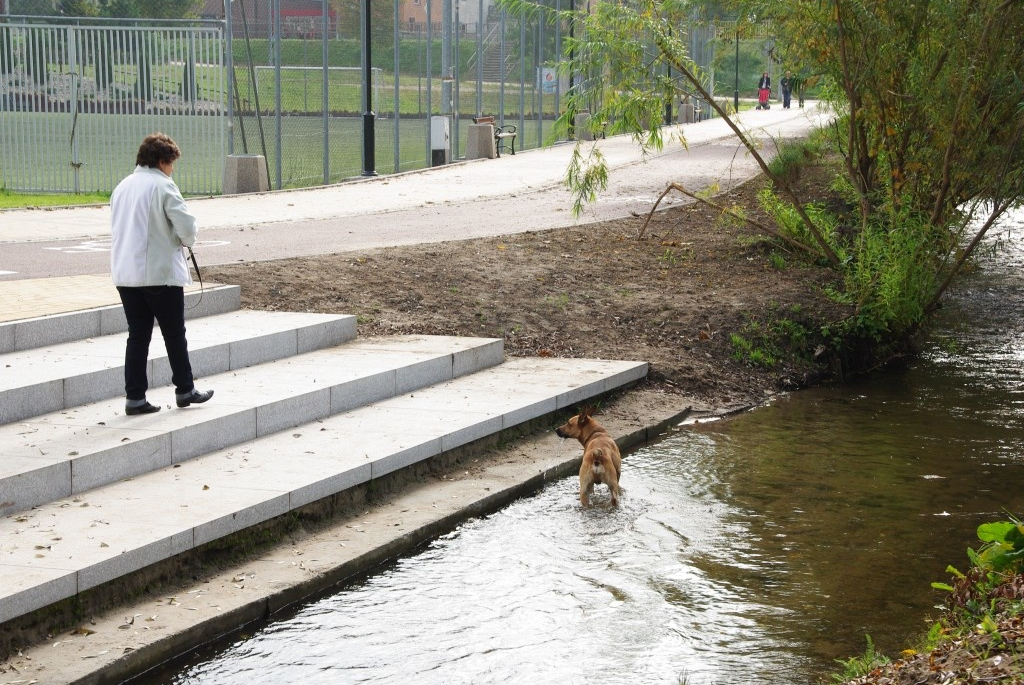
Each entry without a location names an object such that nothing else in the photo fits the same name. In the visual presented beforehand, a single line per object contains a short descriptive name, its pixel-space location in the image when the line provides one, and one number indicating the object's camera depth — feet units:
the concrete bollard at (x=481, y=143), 103.45
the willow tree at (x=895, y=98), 42.52
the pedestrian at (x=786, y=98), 217.36
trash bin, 95.86
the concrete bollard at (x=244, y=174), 72.95
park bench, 105.19
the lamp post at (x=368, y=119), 81.92
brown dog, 26.27
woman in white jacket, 26.48
